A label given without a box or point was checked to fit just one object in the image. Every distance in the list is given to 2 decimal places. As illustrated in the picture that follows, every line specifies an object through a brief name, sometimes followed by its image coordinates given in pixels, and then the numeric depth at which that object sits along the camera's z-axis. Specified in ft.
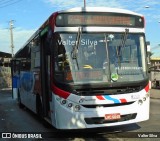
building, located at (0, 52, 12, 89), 185.68
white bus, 30.63
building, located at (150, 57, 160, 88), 116.98
